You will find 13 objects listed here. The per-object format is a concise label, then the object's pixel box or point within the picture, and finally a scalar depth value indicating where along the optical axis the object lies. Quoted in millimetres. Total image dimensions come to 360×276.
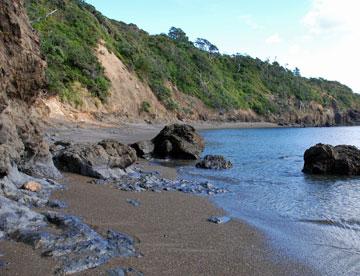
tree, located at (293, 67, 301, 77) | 139662
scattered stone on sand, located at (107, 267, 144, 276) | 5324
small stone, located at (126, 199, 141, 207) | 9390
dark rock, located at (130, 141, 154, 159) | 21859
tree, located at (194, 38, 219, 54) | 109625
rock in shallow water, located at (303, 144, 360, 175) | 18219
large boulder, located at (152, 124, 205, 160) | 22344
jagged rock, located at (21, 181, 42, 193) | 8805
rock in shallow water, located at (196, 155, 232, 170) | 19062
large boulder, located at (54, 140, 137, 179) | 12438
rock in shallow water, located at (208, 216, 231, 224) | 8656
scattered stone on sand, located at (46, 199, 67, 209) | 8102
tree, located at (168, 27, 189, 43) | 103919
